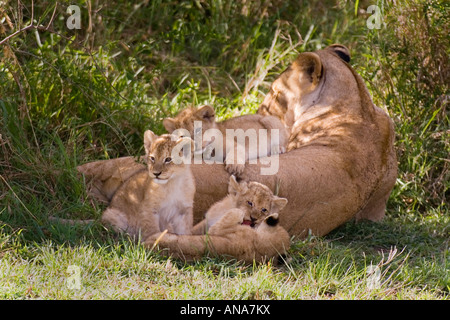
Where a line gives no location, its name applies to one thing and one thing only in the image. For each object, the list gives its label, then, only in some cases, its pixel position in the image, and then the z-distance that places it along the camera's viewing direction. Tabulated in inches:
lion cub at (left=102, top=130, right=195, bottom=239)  375.9
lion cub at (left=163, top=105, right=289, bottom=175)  427.8
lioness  426.0
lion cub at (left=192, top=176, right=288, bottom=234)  386.9
